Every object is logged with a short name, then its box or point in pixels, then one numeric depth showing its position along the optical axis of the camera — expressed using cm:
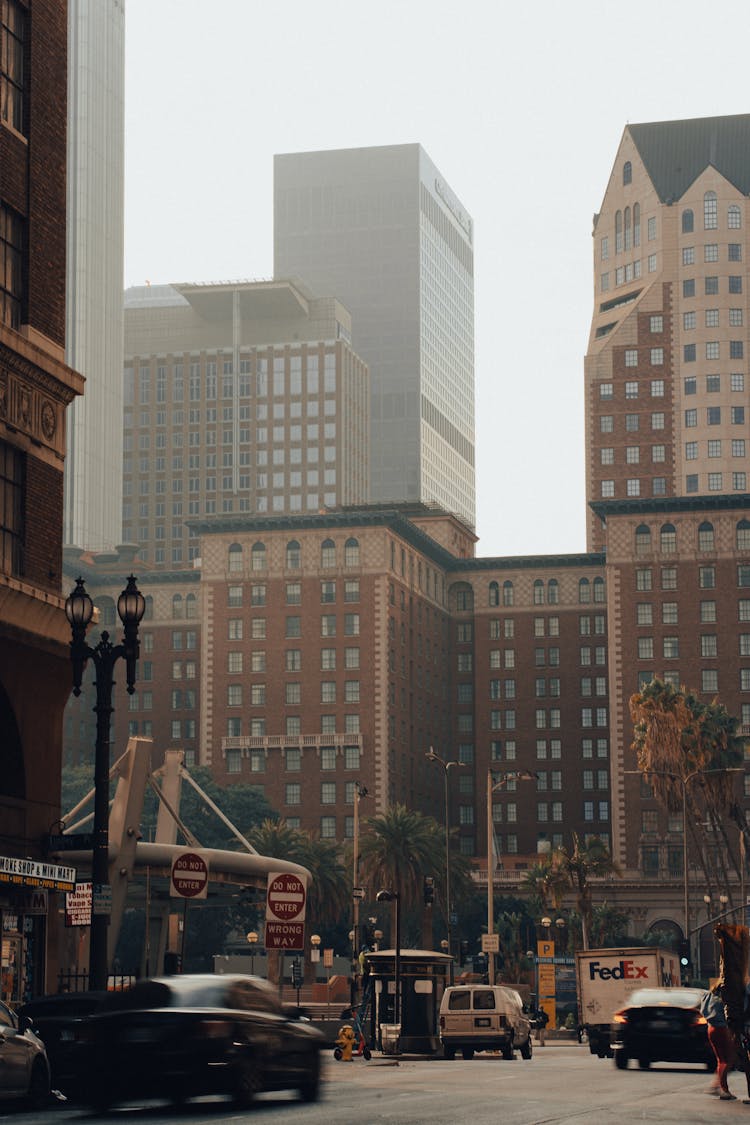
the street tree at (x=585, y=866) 10056
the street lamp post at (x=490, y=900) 8188
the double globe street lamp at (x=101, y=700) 2998
